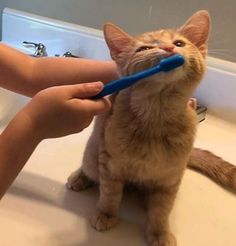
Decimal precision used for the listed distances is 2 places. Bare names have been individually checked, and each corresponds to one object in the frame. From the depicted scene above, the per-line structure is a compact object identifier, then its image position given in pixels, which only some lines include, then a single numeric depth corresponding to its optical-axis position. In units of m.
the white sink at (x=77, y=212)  0.60
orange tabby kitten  0.56
